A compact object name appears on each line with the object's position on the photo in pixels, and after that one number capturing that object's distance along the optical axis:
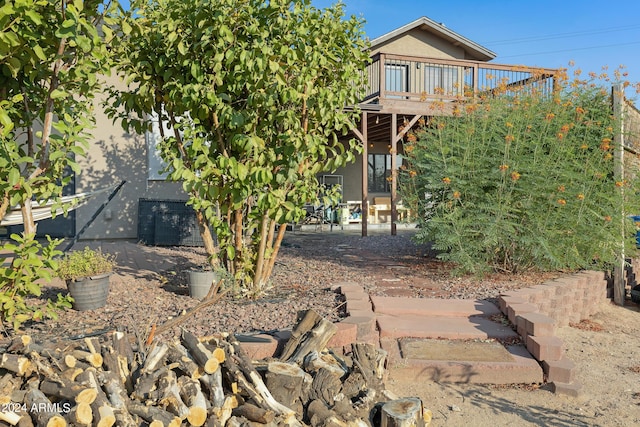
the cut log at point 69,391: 1.90
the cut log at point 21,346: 2.24
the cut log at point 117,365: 2.21
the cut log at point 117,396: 1.91
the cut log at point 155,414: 1.95
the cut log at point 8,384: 2.00
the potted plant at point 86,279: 3.88
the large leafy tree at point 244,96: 3.69
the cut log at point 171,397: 2.04
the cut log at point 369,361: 2.65
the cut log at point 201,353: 2.26
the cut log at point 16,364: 2.08
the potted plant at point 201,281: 4.28
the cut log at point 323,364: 2.57
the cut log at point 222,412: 2.08
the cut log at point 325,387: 2.39
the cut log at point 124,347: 2.32
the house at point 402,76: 13.63
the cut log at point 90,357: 2.19
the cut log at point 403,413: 2.23
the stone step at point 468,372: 3.18
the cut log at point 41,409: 1.81
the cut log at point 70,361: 2.13
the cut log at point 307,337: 2.72
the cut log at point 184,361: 2.27
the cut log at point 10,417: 1.87
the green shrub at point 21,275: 2.86
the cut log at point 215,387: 2.21
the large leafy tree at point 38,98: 2.56
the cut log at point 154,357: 2.23
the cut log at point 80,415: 1.82
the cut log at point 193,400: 2.03
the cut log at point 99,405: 1.84
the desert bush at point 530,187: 5.02
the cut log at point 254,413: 2.10
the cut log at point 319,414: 2.22
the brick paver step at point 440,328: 3.57
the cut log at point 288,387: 2.33
